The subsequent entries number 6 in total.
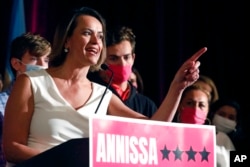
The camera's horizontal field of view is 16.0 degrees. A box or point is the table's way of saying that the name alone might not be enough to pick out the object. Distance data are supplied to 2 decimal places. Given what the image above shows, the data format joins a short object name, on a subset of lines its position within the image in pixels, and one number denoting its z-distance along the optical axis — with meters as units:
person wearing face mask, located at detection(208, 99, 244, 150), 4.62
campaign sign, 2.14
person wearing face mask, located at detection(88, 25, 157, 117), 3.92
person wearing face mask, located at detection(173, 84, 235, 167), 4.03
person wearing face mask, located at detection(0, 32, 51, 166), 3.88
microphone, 2.77
